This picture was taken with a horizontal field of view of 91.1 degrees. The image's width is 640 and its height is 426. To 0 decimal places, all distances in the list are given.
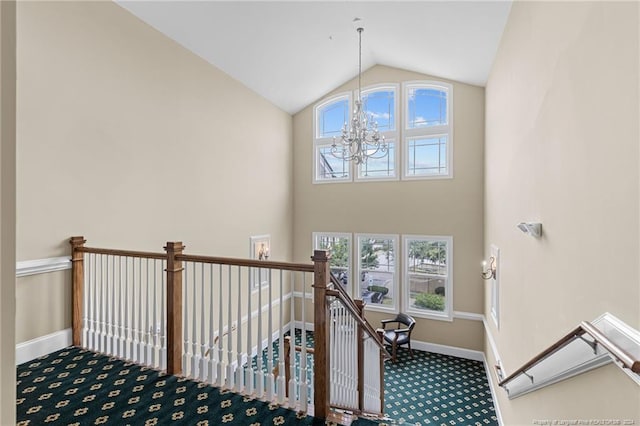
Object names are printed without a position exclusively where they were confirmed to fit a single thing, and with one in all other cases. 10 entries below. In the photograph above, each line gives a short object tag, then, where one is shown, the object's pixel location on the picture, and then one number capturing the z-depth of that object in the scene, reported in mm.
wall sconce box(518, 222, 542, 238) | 2510
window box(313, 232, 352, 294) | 7477
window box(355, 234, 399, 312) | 7102
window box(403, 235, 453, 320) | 6664
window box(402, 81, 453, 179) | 6688
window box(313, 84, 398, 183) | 7129
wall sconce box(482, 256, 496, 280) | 4889
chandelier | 4836
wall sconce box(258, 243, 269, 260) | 6531
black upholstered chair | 6266
